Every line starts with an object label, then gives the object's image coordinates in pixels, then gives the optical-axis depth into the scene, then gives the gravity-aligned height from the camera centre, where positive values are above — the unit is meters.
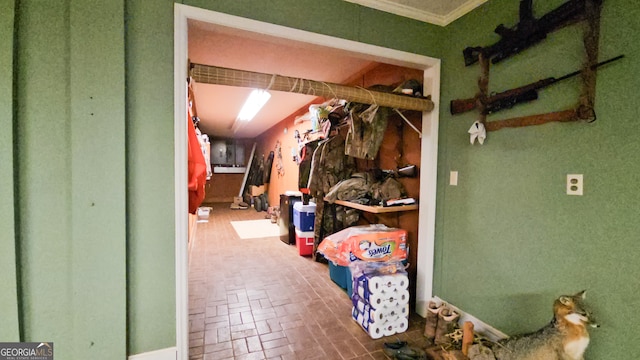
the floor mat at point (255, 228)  5.19 -1.30
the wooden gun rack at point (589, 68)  1.35 +0.59
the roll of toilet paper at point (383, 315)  2.01 -1.14
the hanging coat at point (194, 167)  1.83 +0.02
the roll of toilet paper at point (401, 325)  2.10 -1.26
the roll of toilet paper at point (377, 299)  2.01 -1.00
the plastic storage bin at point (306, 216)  3.96 -0.70
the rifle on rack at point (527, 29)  1.44 +0.92
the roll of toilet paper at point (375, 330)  2.02 -1.25
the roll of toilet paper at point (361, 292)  2.10 -0.99
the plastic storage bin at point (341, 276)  2.64 -1.18
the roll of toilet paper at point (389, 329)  2.06 -1.27
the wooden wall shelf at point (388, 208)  2.39 -0.33
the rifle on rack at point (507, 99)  1.52 +0.55
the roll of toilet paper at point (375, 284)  2.01 -0.88
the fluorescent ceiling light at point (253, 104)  4.21 +1.27
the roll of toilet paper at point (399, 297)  2.07 -1.01
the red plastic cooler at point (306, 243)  3.97 -1.11
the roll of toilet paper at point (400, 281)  2.08 -0.88
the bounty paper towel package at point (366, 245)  2.23 -0.66
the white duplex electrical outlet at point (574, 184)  1.42 -0.04
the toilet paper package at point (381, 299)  2.02 -1.03
